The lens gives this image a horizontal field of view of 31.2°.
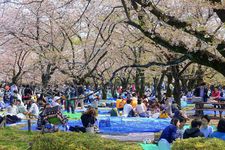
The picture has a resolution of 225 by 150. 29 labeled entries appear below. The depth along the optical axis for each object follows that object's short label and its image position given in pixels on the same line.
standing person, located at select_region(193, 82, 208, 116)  18.39
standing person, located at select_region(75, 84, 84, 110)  18.49
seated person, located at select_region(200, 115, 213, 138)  8.79
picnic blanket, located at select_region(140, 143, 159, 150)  7.98
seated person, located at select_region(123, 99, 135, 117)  16.73
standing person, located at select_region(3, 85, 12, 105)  30.40
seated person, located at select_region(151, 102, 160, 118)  18.50
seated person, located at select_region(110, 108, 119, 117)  16.72
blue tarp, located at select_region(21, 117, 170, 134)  14.02
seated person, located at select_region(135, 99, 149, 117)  16.86
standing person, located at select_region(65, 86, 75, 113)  20.23
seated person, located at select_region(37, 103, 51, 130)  12.24
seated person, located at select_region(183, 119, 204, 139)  7.77
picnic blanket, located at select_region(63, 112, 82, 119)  17.67
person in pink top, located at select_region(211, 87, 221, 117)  21.68
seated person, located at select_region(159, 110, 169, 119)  15.64
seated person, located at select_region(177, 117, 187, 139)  8.76
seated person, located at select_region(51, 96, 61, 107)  16.46
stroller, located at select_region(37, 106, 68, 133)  12.02
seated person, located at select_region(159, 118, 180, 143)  7.95
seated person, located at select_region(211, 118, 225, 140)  7.60
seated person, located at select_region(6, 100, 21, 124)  15.45
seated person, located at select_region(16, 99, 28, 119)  16.42
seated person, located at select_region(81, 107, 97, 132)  12.04
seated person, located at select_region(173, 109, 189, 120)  11.29
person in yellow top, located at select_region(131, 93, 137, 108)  18.58
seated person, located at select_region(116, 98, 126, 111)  20.47
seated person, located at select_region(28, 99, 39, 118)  15.92
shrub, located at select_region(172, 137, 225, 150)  5.43
